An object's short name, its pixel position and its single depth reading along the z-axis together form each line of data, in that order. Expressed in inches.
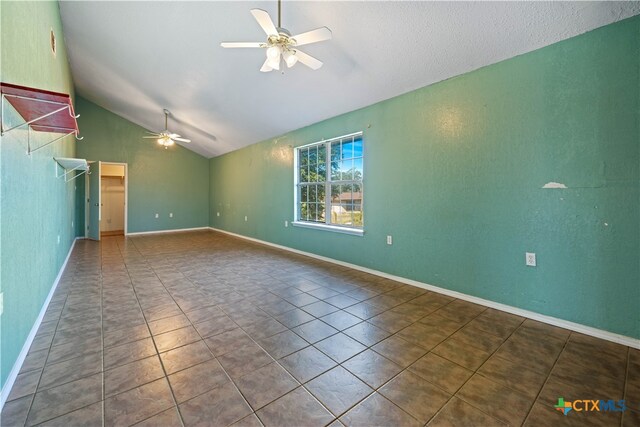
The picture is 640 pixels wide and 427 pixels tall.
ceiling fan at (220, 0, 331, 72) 78.7
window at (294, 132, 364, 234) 165.3
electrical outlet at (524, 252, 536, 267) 97.7
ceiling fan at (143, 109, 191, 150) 229.1
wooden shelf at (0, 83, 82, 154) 54.2
